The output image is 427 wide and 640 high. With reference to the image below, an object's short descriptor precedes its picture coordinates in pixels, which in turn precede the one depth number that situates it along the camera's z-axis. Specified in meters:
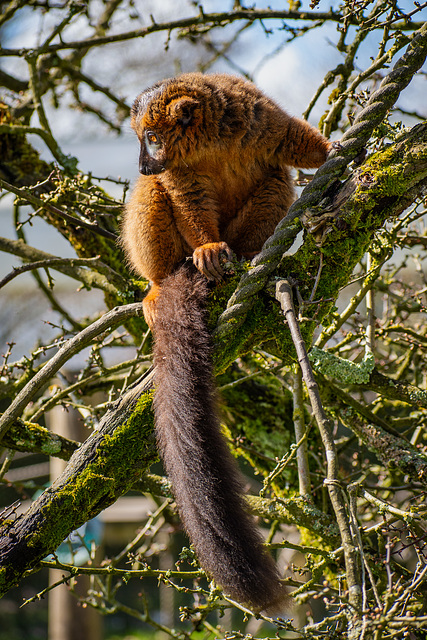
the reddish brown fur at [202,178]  6.20
